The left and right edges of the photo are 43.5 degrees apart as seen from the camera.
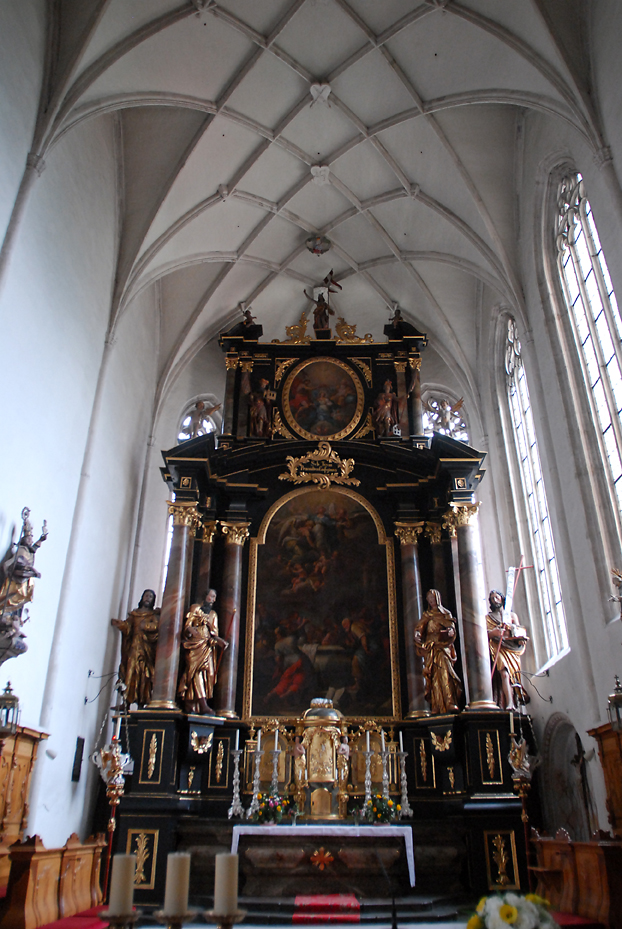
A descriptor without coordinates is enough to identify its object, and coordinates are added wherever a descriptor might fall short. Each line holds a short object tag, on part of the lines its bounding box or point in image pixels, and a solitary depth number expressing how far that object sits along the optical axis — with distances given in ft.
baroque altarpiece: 37.81
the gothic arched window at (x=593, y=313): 37.14
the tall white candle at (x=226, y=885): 10.19
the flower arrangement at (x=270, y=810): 35.88
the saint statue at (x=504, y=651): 42.11
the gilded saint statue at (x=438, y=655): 40.50
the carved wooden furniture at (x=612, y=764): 31.01
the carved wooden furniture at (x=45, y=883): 22.99
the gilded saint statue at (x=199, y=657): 40.93
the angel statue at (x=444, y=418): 61.67
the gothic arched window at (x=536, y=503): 45.78
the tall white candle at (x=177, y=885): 10.07
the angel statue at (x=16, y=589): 28.89
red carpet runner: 28.94
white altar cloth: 34.12
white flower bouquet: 11.75
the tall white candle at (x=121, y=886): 10.23
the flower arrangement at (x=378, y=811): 36.24
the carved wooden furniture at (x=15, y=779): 30.50
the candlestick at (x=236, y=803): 37.63
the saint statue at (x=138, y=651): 42.60
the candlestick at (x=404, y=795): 37.91
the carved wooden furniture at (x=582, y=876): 24.21
